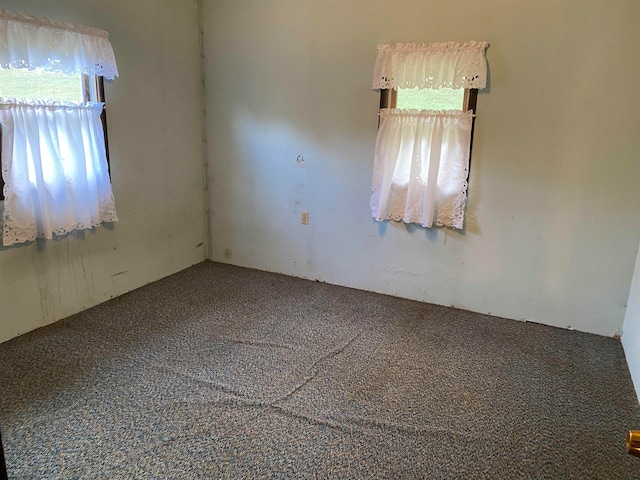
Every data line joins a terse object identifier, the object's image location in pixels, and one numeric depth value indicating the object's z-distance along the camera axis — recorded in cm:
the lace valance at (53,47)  248
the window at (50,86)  259
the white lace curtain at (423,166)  317
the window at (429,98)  312
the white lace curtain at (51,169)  262
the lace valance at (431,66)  300
